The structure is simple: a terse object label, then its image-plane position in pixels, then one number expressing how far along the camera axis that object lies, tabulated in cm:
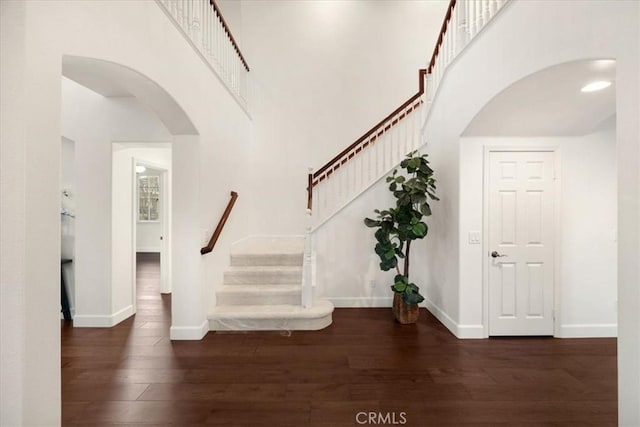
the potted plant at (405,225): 387
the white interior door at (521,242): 358
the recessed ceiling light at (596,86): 240
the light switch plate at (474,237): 356
